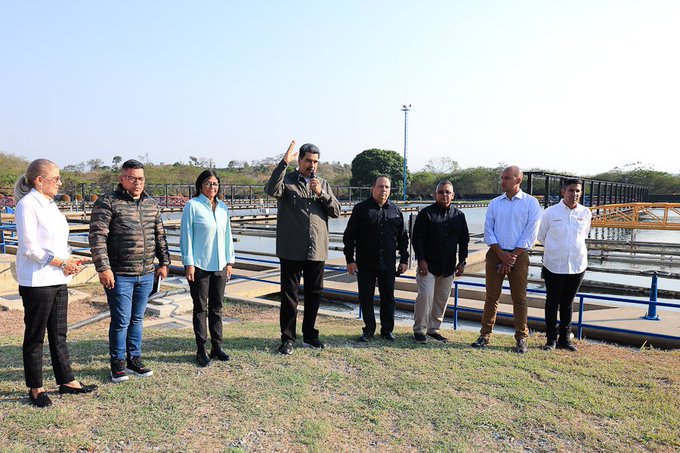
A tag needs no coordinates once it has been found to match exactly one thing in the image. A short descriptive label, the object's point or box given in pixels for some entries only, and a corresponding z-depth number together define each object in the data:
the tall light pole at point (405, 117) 73.19
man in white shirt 4.69
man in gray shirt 4.33
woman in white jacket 3.07
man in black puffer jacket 3.49
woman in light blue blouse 3.98
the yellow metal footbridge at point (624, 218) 20.78
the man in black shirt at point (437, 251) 4.89
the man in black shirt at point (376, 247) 4.78
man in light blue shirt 4.63
